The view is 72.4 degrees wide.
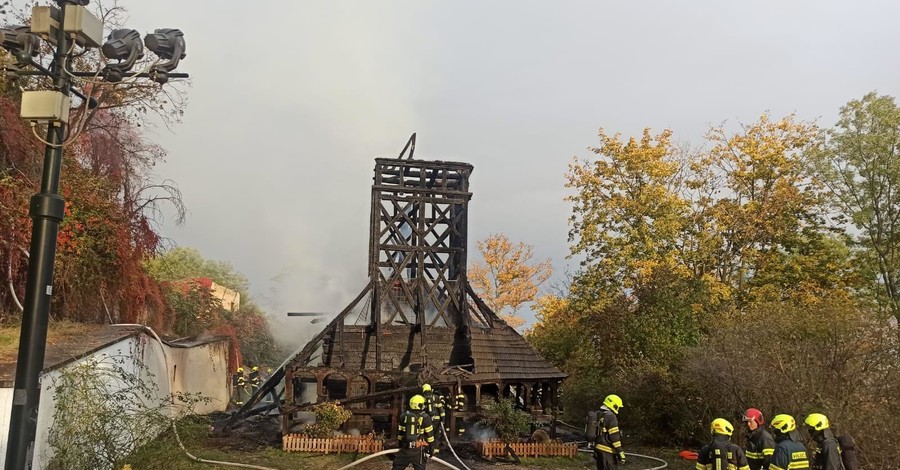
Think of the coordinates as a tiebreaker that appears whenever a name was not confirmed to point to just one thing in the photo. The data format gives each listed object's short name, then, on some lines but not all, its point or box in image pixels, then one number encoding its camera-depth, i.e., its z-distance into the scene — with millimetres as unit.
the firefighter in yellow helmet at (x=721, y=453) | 8602
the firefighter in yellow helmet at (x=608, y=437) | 10781
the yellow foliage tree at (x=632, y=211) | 27234
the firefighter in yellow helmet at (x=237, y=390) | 26109
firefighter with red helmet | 8570
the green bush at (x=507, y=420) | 16062
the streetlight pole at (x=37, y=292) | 5074
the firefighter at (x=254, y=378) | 22781
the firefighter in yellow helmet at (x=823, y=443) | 7828
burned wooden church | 17297
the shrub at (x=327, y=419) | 15875
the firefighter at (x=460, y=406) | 16453
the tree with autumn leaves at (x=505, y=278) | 43750
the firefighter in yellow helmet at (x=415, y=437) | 11211
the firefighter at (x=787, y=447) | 7938
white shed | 9695
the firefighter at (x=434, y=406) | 12641
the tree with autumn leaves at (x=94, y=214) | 15055
